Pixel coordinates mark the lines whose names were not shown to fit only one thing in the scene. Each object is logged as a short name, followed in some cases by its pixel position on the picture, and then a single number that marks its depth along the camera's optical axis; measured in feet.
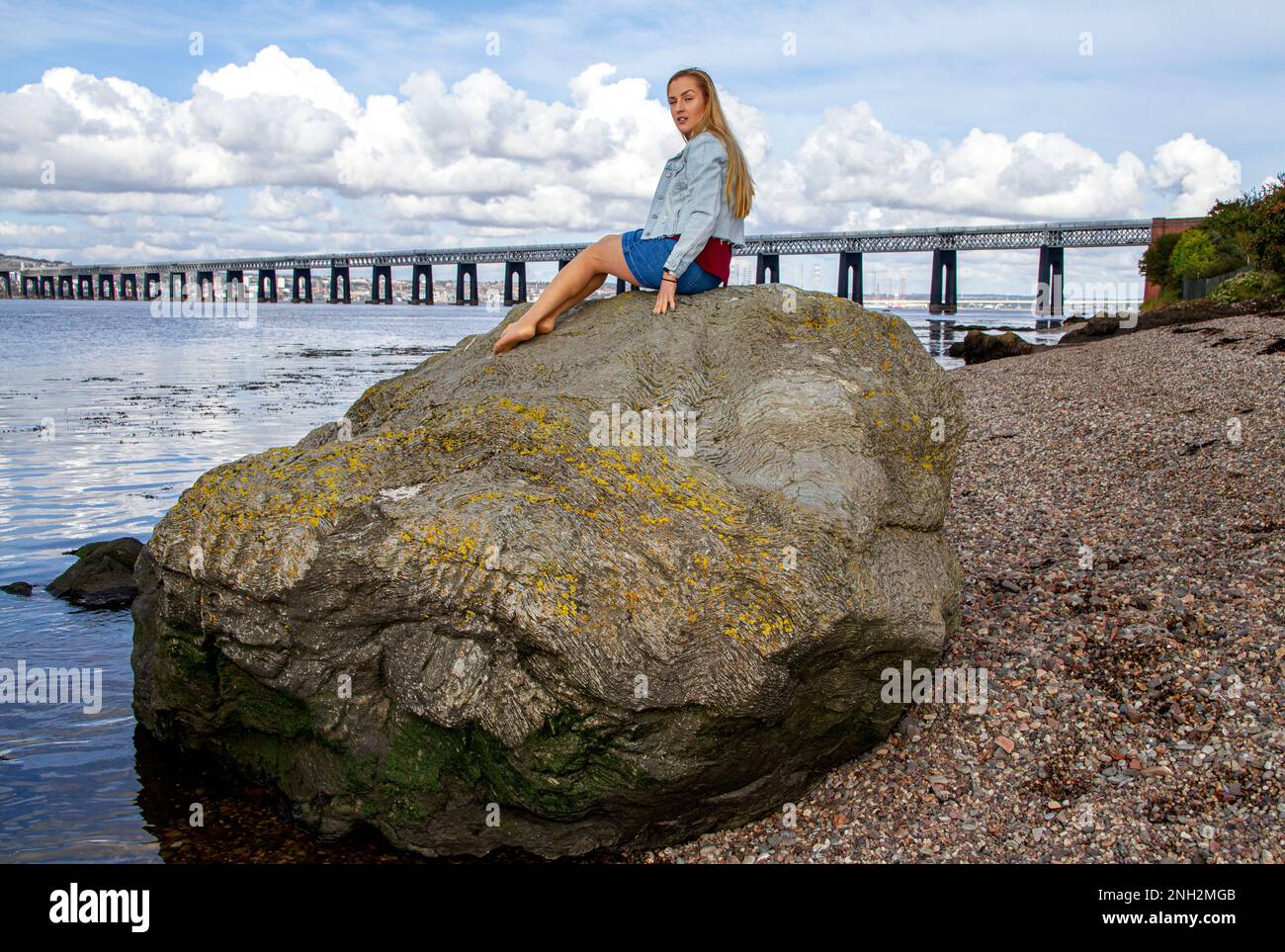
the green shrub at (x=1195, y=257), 154.87
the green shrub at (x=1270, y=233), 99.71
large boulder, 20.54
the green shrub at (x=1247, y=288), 112.88
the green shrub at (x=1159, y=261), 195.52
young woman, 28.19
